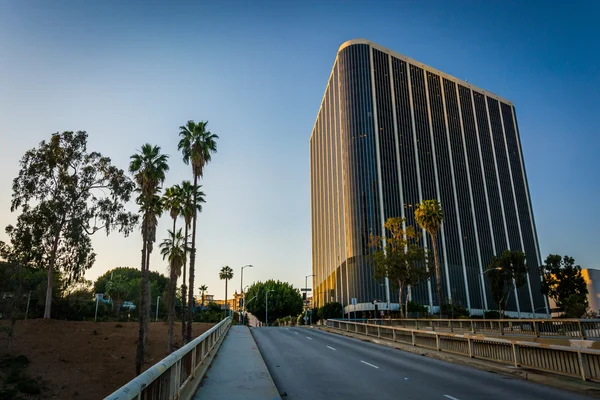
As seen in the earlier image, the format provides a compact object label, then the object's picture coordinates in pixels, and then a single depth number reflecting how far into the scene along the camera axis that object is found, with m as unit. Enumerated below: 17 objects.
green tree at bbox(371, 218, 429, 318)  51.41
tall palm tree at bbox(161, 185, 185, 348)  50.06
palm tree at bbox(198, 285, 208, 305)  149.25
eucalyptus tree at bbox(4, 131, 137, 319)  40.50
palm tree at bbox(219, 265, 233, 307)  94.56
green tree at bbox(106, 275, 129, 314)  80.44
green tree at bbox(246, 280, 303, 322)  96.31
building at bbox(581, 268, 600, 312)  117.25
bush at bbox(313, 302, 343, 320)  90.38
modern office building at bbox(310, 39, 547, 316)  98.94
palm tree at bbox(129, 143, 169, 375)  37.88
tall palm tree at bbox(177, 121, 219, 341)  40.53
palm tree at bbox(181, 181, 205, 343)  48.56
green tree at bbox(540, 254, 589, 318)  82.88
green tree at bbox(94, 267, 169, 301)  102.56
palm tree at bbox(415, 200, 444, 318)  53.47
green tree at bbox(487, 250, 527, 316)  77.19
